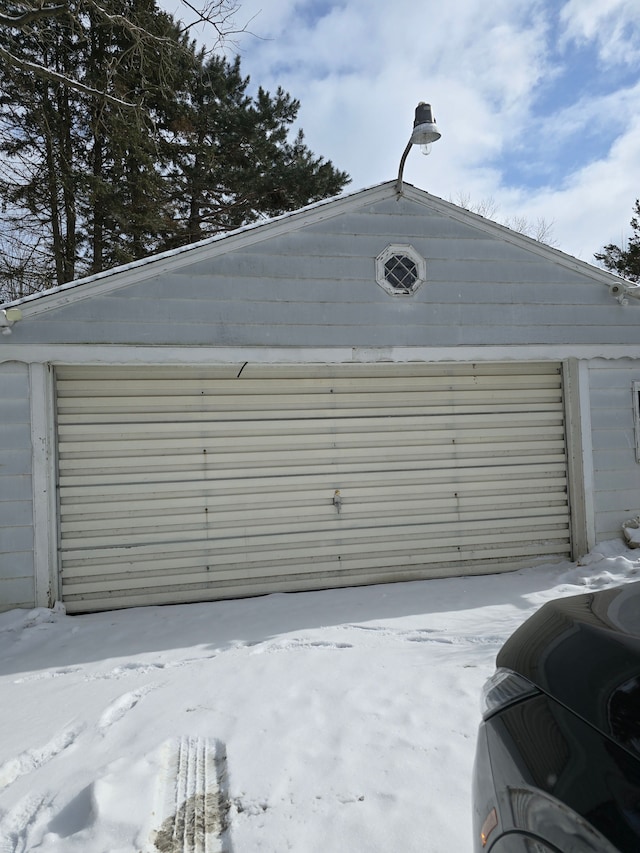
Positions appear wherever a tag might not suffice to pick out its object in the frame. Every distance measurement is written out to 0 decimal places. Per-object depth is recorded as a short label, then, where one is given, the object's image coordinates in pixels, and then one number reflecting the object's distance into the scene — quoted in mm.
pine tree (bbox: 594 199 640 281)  19500
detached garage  5270
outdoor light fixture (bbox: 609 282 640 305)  6246
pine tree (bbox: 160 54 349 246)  13406
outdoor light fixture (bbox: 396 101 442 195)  4996
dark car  1072
